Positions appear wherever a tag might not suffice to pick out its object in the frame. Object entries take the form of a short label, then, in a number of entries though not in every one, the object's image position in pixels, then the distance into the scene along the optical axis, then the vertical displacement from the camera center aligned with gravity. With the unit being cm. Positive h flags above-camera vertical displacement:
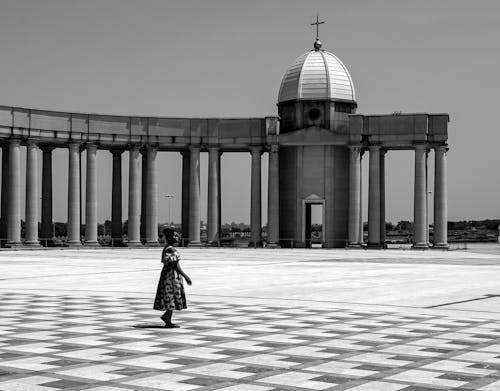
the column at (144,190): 8837 +329
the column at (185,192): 9050 +314
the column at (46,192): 8588 +291
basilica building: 8244 +671
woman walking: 1870 -146
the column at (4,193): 7994 +259
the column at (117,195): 8819 +270
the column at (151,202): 8600 +192
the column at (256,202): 8644 +197
